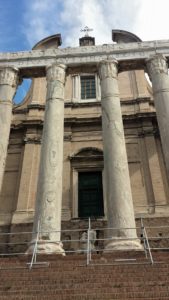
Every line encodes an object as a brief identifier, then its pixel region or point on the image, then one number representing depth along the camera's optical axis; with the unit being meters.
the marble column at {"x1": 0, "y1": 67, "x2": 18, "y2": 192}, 11.38
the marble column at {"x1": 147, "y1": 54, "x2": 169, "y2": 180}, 11.01
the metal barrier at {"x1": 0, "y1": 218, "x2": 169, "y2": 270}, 6.67
